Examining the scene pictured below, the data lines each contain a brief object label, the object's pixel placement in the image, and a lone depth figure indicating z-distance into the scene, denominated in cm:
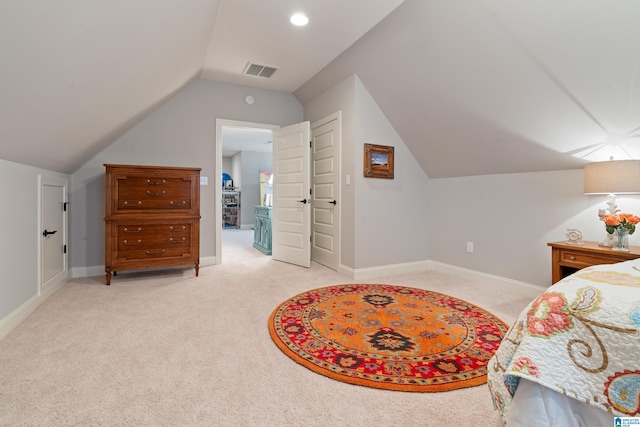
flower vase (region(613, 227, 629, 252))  226
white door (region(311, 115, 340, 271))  402
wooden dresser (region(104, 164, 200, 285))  324
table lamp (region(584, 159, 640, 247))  216
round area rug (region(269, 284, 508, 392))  168
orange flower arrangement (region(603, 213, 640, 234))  223
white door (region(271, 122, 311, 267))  423
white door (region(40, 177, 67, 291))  271
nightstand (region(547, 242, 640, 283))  222
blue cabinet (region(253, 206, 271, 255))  534
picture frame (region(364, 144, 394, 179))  371
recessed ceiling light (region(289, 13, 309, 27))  271
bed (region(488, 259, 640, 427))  82
